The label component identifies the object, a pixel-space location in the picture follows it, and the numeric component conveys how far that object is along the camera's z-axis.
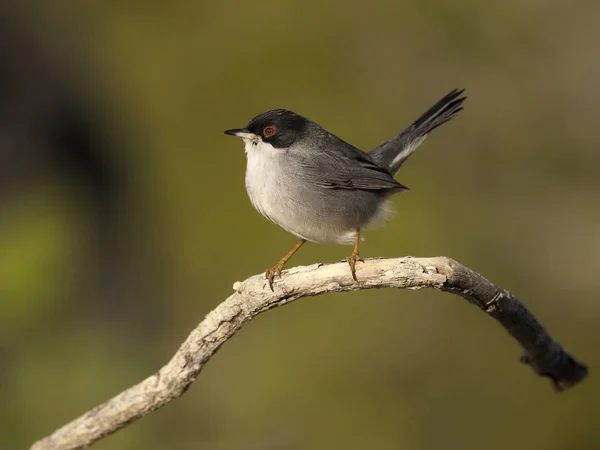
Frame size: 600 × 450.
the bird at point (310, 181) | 7.39
